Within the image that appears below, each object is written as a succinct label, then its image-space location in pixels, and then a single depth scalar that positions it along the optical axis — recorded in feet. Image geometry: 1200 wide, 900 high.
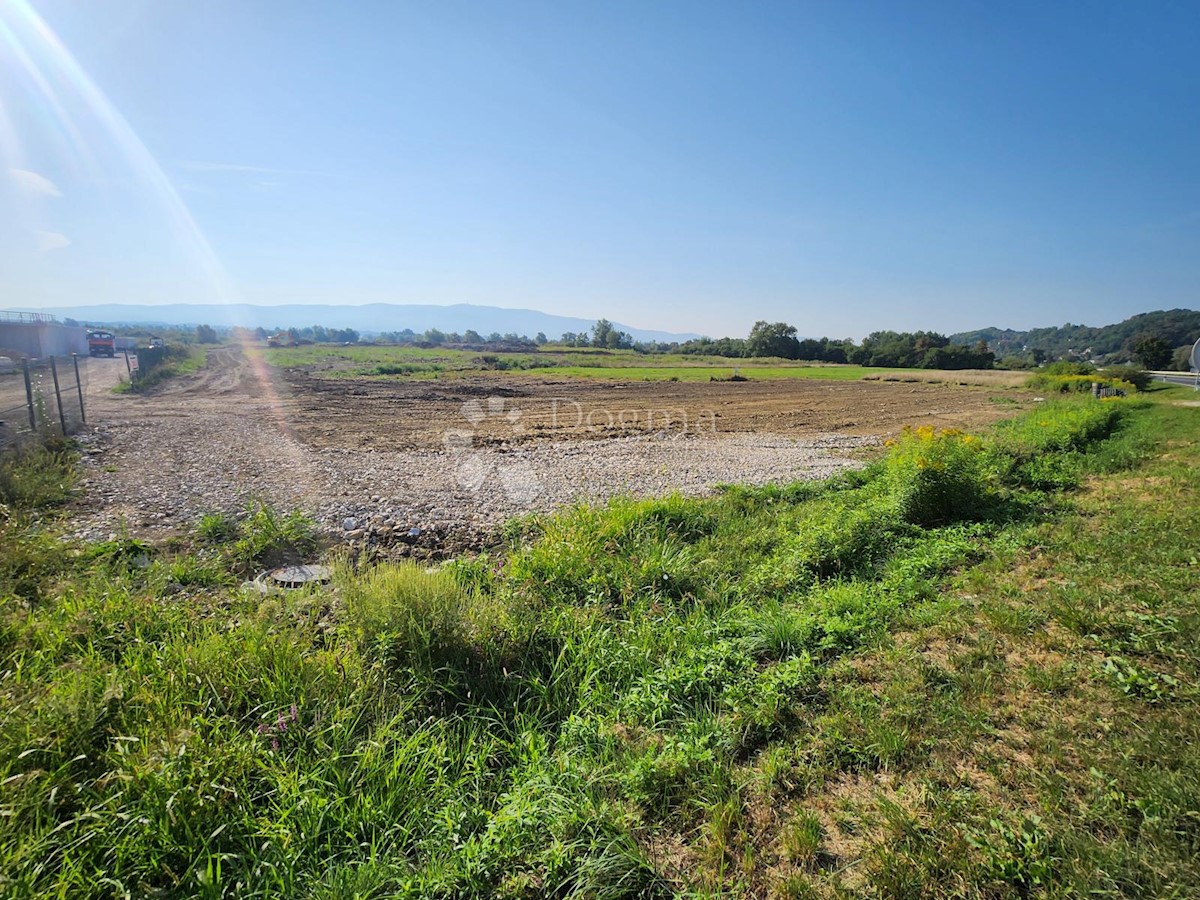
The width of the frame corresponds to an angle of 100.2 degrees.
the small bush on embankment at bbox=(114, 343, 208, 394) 82.67
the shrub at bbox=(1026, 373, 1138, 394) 95.91
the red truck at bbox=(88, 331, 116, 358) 153.17
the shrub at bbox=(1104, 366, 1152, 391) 103.19
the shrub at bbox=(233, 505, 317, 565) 21.31
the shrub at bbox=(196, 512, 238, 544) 22.55
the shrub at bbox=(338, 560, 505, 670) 13.43
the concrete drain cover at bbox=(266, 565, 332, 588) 18.86
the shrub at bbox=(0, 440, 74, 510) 24.88
